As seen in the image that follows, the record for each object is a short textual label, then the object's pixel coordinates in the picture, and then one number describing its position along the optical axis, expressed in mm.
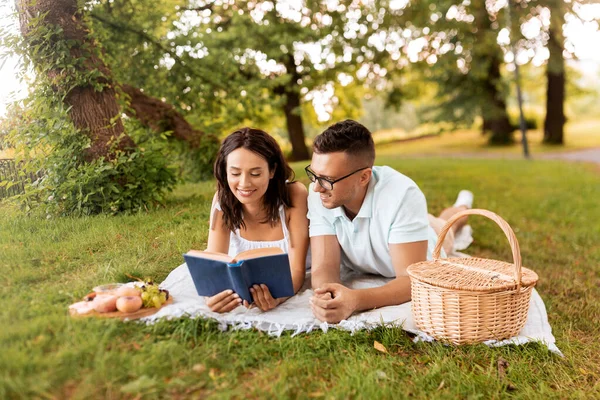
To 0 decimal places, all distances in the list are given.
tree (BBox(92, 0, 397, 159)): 4887
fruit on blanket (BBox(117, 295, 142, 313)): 2725
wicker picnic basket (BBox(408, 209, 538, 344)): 3123
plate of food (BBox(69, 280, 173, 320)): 2641
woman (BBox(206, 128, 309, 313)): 3383
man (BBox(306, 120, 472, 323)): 3426
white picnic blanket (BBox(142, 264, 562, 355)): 3021
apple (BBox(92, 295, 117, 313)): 2658
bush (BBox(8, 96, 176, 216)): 3252
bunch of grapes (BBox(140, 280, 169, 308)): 2910
